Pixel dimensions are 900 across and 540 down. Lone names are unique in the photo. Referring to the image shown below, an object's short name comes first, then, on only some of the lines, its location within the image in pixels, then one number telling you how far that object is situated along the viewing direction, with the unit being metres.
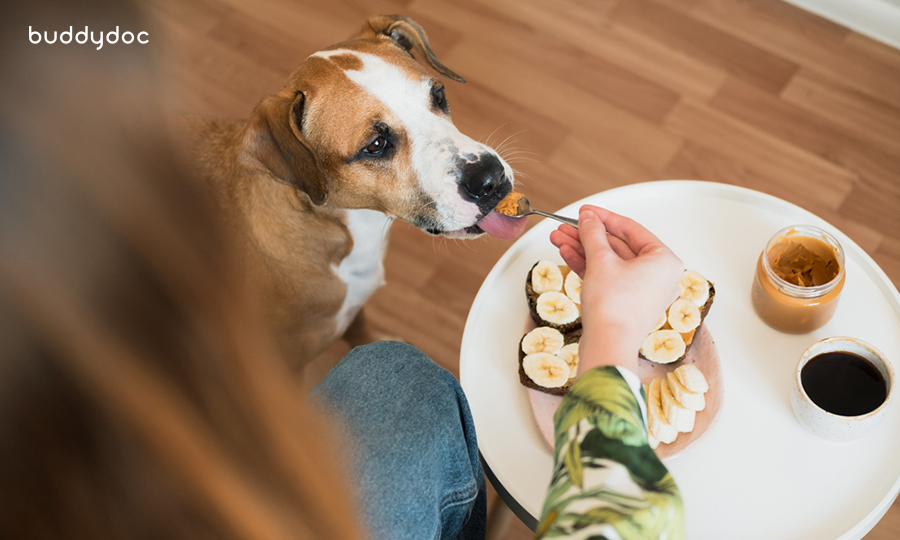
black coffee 1.21
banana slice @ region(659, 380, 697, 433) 1.25
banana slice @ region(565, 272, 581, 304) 1.40
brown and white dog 1.40
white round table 1.21
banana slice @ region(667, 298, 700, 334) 1.33
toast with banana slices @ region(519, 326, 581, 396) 1.32
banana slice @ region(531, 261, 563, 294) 1.41
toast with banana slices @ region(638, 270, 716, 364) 1.33
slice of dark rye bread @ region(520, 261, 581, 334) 1.40
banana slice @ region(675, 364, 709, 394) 1.27
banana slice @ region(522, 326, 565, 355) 1.36
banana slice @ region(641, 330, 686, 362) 1.32
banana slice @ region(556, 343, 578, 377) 1.35
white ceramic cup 1.17
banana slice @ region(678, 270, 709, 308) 1.35
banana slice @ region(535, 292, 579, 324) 1.38
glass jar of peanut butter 1.29
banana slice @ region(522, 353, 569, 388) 1.31
